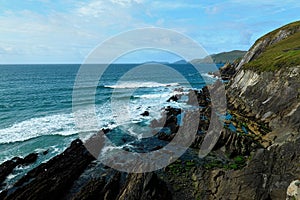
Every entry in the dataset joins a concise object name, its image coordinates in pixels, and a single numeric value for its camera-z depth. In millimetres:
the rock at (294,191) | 11867
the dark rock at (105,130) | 35241
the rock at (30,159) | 25469
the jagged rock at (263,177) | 15180
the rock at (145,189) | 16656
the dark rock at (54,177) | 18859
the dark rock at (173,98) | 61034
